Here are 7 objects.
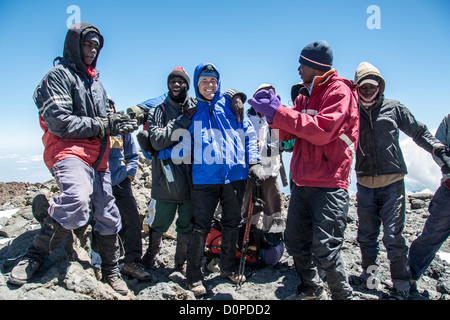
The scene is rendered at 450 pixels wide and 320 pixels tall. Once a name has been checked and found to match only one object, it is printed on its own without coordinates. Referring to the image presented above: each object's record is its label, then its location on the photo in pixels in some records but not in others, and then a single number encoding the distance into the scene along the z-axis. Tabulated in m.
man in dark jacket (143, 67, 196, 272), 4.32
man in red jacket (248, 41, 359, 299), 3.27
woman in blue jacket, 4.14
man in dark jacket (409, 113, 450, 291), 4.50
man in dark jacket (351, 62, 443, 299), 4.38
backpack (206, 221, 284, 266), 4.99
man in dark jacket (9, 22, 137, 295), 3.39
